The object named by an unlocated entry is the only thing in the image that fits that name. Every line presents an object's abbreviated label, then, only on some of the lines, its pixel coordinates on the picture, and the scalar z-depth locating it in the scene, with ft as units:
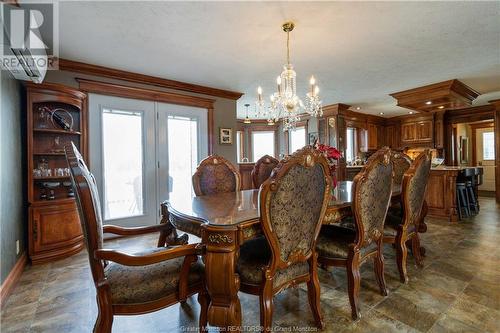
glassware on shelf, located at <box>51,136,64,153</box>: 10.08
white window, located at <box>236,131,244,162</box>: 25.90
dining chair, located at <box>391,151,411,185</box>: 9.76
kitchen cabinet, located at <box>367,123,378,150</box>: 24.59
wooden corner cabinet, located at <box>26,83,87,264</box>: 8.81
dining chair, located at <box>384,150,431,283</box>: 6.93
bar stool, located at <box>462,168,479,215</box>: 15.14
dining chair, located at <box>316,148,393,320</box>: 5.56
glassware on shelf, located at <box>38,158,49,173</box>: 9.65
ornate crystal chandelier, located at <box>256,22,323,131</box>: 8.41
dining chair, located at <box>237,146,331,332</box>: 4.19
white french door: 11.55
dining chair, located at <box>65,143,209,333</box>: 3.77
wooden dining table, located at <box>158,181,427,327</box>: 4.16
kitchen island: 13.96
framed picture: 15.28
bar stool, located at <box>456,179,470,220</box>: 14.39
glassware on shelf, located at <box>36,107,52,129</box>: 9.64
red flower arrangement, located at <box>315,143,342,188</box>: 7.11
